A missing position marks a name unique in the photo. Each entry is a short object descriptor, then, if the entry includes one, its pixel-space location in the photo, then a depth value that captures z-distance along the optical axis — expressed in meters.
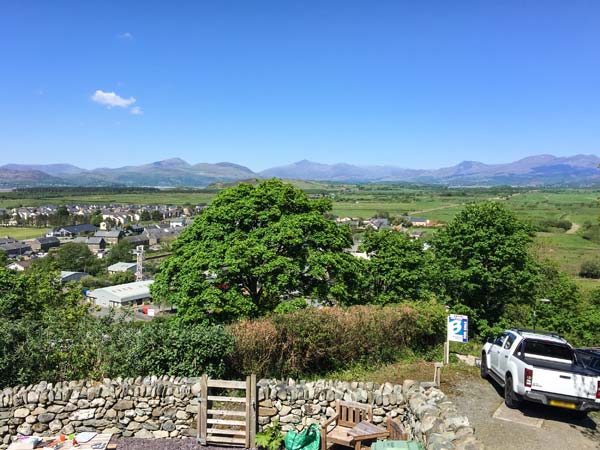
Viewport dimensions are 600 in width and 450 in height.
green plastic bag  8.09
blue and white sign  11.49
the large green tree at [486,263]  18.62
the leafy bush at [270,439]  8.45
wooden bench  7.90
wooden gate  8.66
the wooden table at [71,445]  7.26
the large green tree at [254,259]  15.25
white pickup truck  8.12
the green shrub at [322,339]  10.75
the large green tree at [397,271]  20.98
